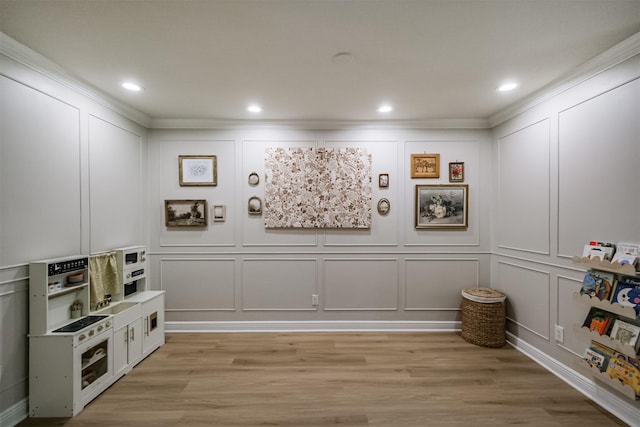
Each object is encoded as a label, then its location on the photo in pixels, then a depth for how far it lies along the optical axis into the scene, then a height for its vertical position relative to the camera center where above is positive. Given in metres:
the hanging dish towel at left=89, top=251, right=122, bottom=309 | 2.63 -0.64
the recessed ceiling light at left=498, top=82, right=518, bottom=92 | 2.65 +1.17
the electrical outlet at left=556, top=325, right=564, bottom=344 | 2.63 -1.13
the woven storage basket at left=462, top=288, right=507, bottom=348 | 3.20 -1.21
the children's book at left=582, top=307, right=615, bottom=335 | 2.14 -0.83
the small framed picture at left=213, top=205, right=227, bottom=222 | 3.67 -0.01
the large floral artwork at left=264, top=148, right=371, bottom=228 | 3.69 +0.30
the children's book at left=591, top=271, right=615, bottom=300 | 2.11 -0.53
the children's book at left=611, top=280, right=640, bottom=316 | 1.94 -0.57
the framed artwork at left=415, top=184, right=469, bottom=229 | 3.69 +0.07
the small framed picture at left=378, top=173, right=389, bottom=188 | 3.70 +0.40
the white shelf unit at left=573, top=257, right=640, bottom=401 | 1.92 -0.71
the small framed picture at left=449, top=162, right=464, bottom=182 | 3.68 +0.51
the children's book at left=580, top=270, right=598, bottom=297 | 2.20 -0.58
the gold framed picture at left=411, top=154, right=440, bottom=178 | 3.70 +0.59
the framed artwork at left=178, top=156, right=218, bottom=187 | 3.67 +0.51
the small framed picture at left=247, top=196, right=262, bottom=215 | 3.68 +0.06
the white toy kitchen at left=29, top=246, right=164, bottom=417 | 2.12 -1.02
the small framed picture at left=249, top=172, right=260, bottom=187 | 3.69 +0.41
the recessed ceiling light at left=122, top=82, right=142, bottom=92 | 2.64 +1.16
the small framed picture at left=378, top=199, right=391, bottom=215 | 3.71 +0.07
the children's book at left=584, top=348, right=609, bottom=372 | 2.14 -1.12
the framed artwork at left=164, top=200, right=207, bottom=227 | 3.66 -0.04
